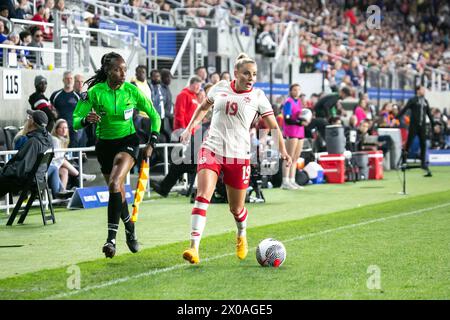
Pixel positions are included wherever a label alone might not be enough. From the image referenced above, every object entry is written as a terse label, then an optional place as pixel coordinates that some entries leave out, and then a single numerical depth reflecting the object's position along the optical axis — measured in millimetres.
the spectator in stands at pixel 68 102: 19562
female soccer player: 10891
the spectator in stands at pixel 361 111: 29381
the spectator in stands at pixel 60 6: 22247
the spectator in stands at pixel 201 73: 22488
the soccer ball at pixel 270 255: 10586
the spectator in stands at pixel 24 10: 22234
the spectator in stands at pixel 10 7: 21250
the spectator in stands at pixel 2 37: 20656
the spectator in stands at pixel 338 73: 34844
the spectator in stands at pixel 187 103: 20469
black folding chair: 15195
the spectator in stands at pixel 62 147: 17953
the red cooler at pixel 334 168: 24078
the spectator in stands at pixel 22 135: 15859
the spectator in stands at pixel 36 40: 21500
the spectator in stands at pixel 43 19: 22484
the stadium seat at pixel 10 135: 18469
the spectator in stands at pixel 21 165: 15117
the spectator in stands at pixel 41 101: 18859
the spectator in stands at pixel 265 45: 32656
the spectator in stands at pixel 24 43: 21312
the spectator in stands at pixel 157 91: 22172
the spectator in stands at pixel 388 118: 29844
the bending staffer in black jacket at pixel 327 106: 26547
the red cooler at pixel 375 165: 25422
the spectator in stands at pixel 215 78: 21812
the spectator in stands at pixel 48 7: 22733
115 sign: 20172
